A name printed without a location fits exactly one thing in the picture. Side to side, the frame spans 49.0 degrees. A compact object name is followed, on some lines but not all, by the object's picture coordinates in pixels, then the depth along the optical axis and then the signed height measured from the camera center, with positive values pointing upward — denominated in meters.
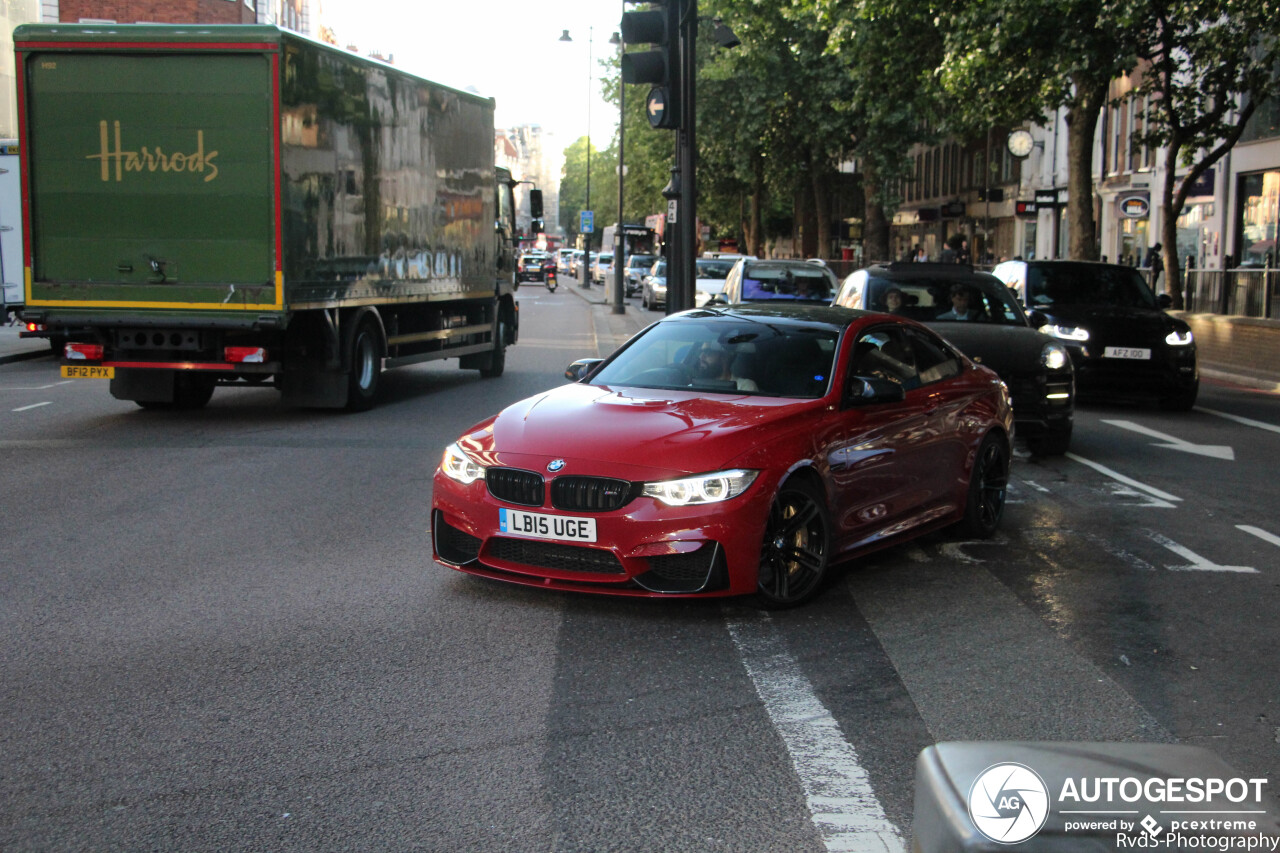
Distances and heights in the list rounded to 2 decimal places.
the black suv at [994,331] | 11.36 -0.45
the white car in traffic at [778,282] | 19.70 -0.05
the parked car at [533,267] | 73.56 +0.56
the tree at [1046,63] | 23.84 +3.85
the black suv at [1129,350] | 15.89 -0.80
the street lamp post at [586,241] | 69.15 +1.86
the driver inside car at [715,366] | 7.26 -0.46
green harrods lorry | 12.94 +0.79
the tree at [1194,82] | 25.13 +3.71
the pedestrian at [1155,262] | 28.82 +0.37
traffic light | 12.21 +1.96
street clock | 31.72 +3.08
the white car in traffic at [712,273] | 33.95 +0.13
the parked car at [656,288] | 44.03 -0.33
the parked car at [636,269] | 58.41 +0.37
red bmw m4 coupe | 5.95 -0.84
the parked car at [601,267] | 70.09 +0.59
